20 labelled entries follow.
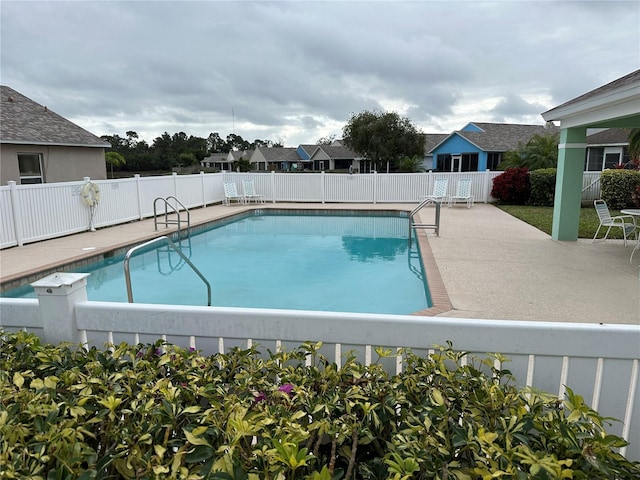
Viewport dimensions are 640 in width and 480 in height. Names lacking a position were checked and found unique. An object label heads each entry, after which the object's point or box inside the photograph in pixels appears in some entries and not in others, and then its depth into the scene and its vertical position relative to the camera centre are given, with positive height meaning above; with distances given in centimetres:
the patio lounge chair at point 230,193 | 1738 -99
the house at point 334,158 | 5422 +122
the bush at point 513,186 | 1634 -68
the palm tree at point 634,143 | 1252 +72
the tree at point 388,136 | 3600 +260
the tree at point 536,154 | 1853 +58
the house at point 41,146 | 1359 +75
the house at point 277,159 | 6431 +132
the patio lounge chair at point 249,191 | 1781 -94
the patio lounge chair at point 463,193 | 1602 -96
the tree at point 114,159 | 4184 +91
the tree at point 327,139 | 6716 +448
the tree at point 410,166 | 2664 +11
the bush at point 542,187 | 1561 -69
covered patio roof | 673 +72
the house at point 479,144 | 3094 +168
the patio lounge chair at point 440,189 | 1638 -80
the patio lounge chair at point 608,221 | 813 -99
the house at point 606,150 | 2178 +93
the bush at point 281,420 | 141 -91
